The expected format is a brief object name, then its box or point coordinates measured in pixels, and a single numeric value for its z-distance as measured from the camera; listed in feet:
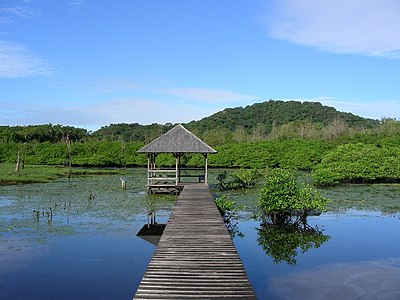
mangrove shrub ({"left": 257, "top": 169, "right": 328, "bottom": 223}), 46.19
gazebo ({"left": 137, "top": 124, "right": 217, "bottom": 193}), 68.49
